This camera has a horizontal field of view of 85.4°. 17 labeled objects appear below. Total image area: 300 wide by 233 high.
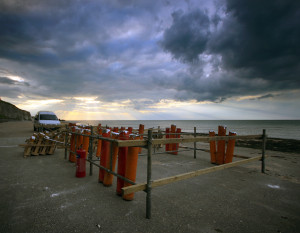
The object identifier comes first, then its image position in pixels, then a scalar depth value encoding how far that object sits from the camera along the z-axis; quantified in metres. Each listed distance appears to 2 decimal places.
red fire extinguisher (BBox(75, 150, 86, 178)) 4.84
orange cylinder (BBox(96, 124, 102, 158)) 7.81
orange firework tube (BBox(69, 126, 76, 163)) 6.58
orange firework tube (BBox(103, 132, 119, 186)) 4.28
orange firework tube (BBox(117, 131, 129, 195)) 3.79
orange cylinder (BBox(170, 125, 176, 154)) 8.91
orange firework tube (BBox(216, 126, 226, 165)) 6.76
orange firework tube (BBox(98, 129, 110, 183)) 4.46
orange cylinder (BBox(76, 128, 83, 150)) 6.36
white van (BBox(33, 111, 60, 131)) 16.98
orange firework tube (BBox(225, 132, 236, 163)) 6.60
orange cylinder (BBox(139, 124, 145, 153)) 9.65
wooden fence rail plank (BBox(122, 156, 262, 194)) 2.78
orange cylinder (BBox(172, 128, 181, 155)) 8.82
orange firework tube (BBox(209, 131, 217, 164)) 7.15
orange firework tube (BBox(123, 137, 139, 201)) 3.56
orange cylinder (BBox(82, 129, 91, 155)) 6.25
